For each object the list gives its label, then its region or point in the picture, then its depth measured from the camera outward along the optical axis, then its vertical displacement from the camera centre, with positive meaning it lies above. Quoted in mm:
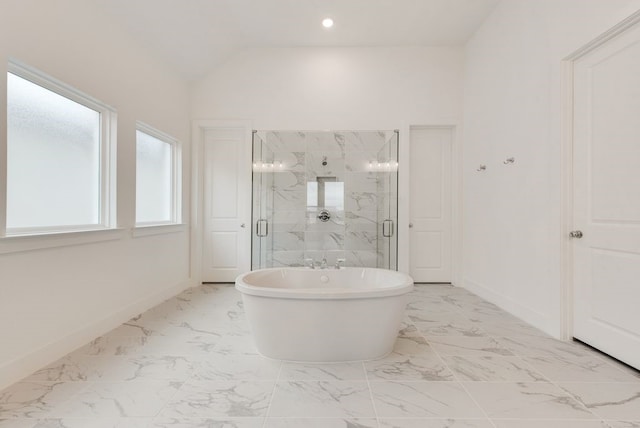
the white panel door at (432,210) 3951 +34
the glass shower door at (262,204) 3447 +87
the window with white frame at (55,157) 1784 +360
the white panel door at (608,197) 1798 +106
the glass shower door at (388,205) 3412 +81
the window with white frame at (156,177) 3080 +368
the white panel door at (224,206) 3945 +72
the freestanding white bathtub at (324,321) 1818 -652
